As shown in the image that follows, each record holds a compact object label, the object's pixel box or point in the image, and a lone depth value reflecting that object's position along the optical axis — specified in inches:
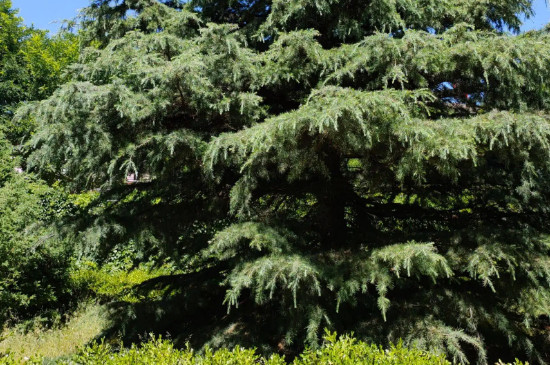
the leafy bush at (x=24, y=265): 278.5
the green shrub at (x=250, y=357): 113.3
